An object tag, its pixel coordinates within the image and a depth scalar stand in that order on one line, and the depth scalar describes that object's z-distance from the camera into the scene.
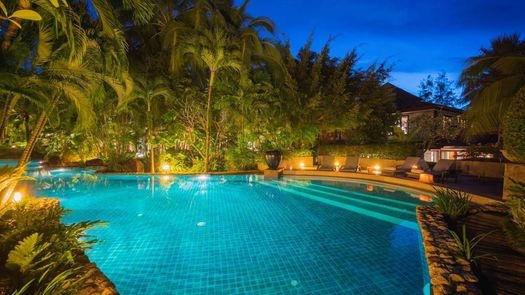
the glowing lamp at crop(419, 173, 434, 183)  9.63
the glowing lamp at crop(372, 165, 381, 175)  13.69
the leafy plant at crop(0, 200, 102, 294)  2.65
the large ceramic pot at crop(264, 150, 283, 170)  13.03
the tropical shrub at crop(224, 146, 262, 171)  14.66
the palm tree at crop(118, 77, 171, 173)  12.77
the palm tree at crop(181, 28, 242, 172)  12.38
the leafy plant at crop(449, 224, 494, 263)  3.36
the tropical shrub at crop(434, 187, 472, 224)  5.15
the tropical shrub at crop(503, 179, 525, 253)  3.68
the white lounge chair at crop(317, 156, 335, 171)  14.70
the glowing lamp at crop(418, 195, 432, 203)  8.47
